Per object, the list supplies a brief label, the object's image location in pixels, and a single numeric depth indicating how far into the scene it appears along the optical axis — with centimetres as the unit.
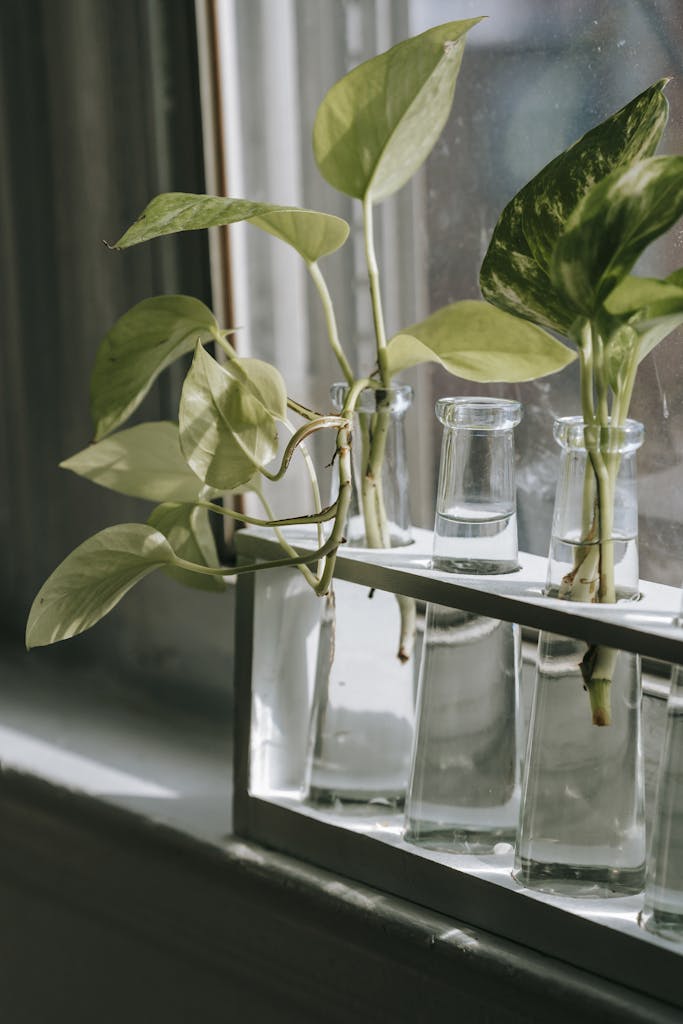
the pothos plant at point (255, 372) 95
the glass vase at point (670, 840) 94
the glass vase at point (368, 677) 102
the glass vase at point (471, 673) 98
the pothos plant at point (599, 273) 88
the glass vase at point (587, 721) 95
